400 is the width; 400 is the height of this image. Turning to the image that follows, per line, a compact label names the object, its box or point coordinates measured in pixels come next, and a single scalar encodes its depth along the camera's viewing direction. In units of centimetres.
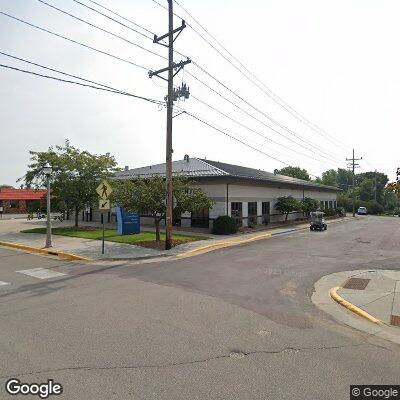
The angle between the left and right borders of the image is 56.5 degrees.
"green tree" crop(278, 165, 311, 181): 10475
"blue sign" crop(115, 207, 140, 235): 2431
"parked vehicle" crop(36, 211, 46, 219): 4270
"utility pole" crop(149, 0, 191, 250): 1847
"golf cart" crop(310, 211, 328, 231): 3219
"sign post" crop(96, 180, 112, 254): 1694
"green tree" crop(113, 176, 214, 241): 2008
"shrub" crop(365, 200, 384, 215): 8069
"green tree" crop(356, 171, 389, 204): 9981
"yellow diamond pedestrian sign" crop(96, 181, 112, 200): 1700
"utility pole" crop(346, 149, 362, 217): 7081
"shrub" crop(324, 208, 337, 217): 5369
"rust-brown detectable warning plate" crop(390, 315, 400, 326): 772
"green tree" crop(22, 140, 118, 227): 2662
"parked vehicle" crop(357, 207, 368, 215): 7375
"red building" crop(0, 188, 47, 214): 5371
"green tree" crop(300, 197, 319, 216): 4091
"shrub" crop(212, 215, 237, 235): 2655
